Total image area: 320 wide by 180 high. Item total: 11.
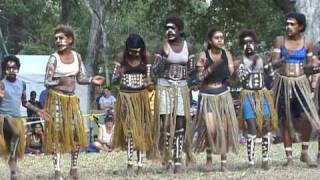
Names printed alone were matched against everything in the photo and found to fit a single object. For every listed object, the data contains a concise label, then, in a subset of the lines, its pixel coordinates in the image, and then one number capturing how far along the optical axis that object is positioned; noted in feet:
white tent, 92.95
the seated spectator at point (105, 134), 57.31
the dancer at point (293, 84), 37.60
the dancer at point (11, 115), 34.83
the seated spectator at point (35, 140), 54.63
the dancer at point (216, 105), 36.78
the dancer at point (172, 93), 36.75
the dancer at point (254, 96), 37.63
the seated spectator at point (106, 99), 75.91
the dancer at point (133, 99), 36.39
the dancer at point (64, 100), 34.02
